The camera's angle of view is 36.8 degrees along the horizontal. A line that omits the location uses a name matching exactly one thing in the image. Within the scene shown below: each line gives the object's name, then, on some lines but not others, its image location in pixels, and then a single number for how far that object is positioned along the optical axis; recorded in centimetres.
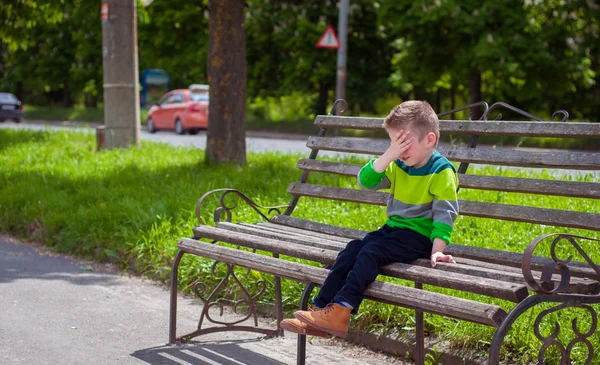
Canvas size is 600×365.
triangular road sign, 2209
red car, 2814
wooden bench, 338
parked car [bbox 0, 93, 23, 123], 3900
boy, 373
